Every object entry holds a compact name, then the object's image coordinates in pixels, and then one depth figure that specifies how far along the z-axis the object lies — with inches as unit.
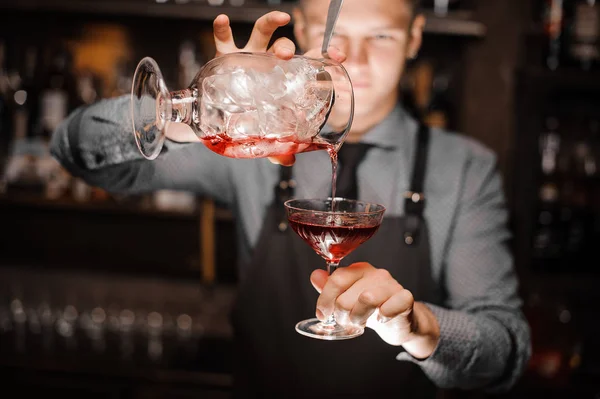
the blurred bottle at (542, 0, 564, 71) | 101.7
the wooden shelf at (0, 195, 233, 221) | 107.3
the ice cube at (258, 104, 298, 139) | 37.4
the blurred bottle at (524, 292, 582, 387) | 100.7
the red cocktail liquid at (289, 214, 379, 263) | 41.2
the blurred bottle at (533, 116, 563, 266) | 105.2
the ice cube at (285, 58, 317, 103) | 38.1
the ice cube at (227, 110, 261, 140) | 37.5
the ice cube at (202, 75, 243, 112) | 37.5
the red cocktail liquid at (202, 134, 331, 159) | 39.2
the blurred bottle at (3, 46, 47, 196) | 111.3
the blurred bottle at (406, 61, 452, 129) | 102.6
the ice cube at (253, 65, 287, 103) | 37.2
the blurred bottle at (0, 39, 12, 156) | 114.6
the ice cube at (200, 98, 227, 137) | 38.0
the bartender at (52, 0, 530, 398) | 53.4
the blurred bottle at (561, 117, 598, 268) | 106.2
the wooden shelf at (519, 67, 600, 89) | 98.2
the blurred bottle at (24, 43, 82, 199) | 110.2
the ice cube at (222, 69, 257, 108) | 37.2
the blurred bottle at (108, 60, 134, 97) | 110.3
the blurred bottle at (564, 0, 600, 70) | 101.3
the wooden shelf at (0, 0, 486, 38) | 94.5
